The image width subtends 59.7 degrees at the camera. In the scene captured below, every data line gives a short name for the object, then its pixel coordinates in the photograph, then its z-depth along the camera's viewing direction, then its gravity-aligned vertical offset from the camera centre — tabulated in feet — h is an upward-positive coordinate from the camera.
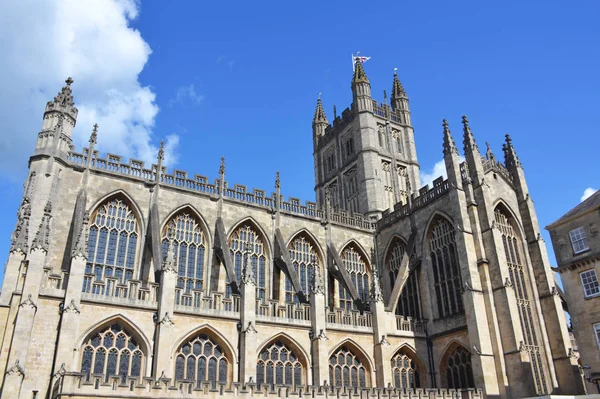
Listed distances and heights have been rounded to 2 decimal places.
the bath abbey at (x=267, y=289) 61.57 +18.59
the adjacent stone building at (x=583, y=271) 74.02 +20.34
